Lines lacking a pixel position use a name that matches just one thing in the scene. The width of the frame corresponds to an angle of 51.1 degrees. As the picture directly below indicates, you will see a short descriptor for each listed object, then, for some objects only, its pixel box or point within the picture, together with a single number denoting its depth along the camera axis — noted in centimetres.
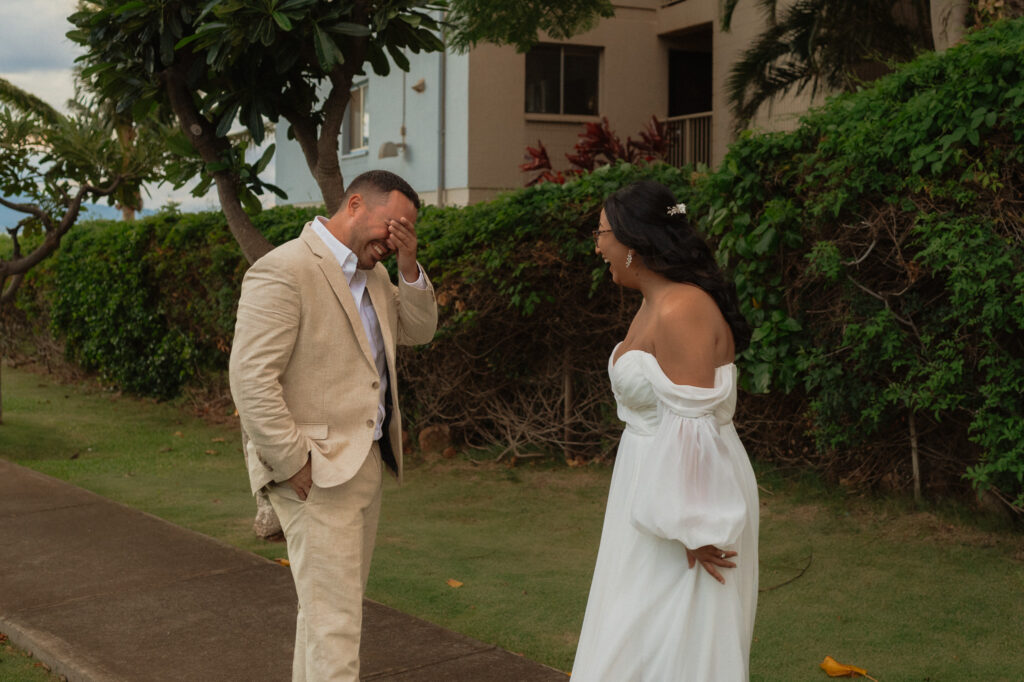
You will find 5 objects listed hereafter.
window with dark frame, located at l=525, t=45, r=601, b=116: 2031
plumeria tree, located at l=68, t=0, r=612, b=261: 568
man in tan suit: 345
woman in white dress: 305
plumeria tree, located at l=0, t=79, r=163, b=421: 933
